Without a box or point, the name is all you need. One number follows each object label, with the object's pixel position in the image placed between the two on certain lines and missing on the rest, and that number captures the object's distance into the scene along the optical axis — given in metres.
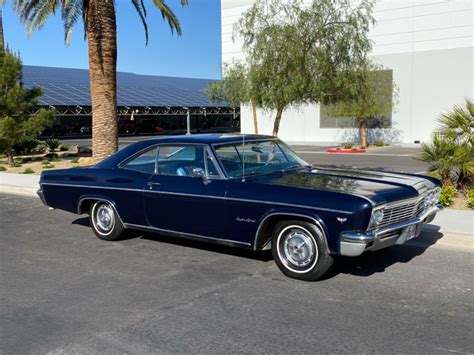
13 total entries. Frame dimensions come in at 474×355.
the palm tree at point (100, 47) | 14.12
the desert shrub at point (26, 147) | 21.17
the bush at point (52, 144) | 22.50
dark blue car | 5.09
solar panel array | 43.56
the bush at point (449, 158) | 9.31
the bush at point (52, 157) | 19.58
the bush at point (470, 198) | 8.86
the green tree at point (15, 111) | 17.78
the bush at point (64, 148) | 23.08
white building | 26.03
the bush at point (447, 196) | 9.01
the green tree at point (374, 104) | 25.31
